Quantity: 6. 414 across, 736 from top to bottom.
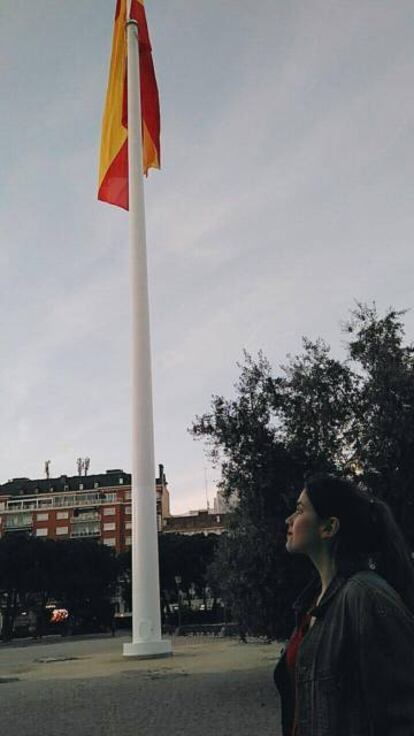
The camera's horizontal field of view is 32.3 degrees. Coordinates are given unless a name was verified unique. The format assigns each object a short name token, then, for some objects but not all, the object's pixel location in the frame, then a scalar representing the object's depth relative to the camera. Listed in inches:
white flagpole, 978.1
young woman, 86.0
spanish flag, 1175.6
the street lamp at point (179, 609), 2445.7
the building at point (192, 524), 4123.0
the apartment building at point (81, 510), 4197.8
